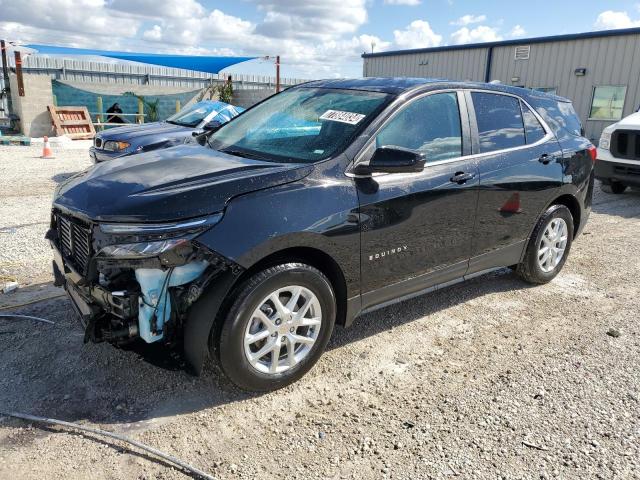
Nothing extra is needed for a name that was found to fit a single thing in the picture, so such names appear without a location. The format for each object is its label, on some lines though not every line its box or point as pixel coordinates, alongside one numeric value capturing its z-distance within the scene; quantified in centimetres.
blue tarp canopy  1772
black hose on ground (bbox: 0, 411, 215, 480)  248
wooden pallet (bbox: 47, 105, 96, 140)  1695
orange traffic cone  1257
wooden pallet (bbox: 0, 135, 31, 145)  1476
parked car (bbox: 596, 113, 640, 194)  889
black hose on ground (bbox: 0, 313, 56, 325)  384
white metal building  1645
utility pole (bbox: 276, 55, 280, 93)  1923
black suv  272
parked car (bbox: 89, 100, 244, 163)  791
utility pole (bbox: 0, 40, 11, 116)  1670
